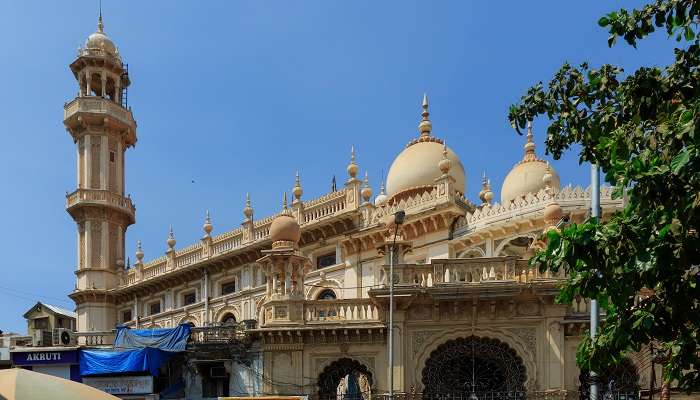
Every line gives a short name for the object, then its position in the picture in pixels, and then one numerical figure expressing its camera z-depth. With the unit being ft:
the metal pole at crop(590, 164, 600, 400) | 47.14
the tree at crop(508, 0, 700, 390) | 30.09
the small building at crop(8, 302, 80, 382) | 82.07
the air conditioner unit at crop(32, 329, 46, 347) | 97.99
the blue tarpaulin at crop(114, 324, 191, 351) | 76.43
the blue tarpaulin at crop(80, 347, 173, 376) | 77.92
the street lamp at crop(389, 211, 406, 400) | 60.44
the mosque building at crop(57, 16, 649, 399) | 63.52
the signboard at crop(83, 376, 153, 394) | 78.64
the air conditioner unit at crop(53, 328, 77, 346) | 93.59
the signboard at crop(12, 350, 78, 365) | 82.02
